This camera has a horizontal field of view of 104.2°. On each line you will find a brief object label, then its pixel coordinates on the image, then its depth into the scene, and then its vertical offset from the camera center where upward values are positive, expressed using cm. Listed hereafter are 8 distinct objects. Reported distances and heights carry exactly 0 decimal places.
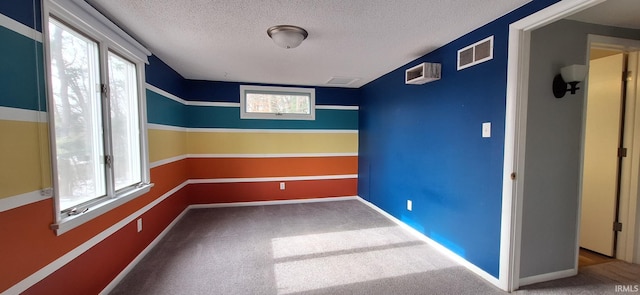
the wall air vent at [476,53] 205 +74
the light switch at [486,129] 206 +7
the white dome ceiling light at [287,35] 210 +88
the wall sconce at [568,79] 191 +47
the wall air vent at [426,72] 257 +69
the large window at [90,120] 152 +13
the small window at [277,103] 427 +61
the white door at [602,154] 241 -16
